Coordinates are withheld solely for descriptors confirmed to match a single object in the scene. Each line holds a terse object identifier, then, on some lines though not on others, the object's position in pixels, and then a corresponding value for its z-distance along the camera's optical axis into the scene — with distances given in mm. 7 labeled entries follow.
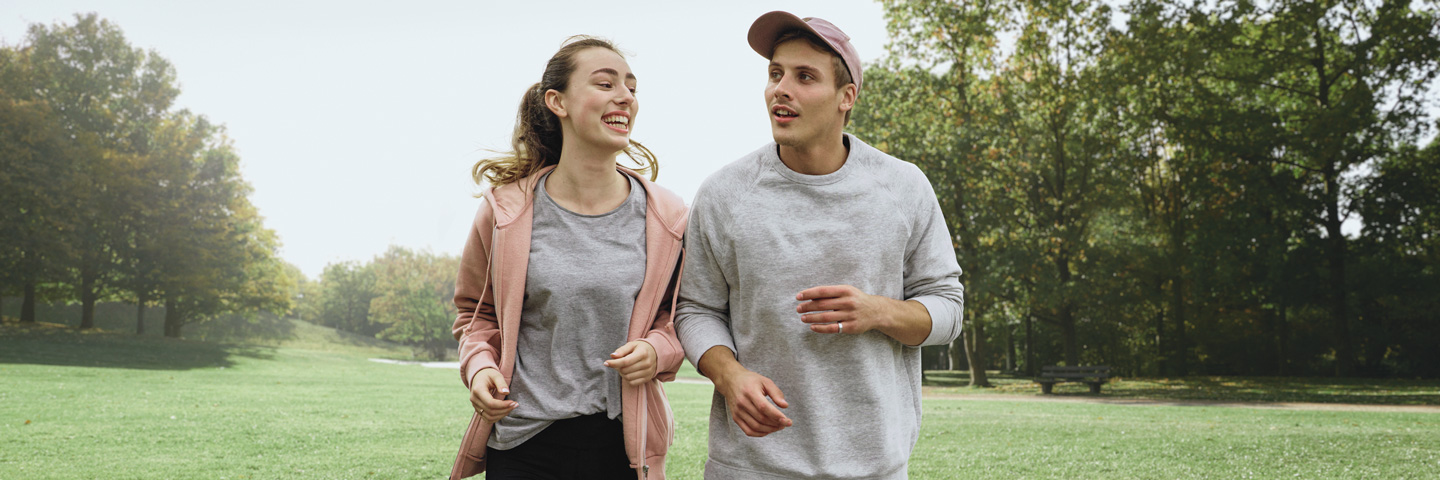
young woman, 2713
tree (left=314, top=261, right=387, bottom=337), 93625
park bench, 24531
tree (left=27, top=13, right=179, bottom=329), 37062
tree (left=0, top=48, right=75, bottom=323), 33219
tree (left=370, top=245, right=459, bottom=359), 65312
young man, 2154
